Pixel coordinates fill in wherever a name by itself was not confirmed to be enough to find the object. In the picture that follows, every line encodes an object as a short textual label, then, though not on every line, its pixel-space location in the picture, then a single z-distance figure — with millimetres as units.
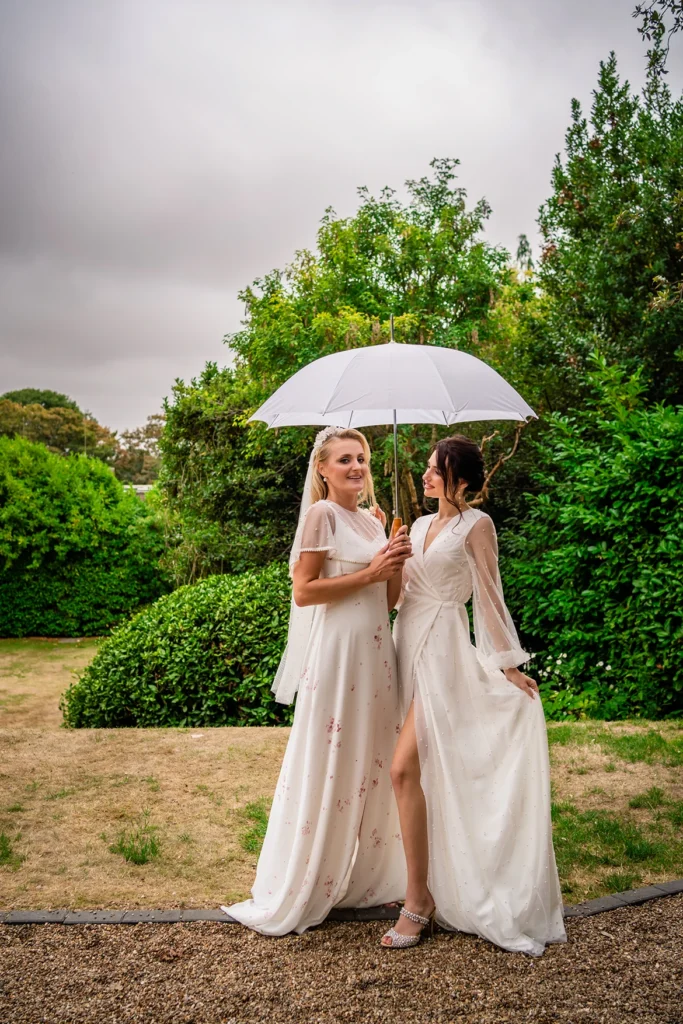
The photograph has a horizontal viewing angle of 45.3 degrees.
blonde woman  3303
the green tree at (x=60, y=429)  36812
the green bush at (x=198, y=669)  7379
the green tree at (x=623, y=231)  8961
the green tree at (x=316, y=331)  9797
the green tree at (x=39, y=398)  39188
